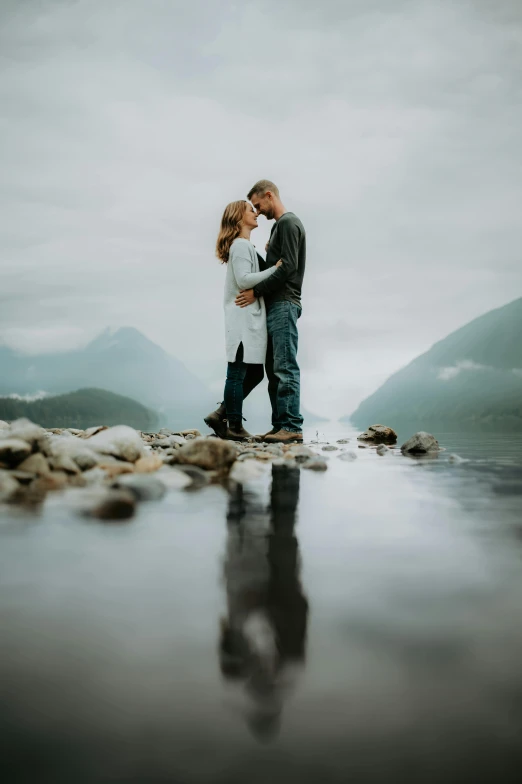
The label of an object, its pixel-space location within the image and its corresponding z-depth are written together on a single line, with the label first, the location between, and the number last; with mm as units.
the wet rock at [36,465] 3057
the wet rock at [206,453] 3465
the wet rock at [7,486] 2545
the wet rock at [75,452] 3205
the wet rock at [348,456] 4902
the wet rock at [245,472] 3332
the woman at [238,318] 6355
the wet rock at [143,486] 2562
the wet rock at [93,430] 5524
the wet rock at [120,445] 3529
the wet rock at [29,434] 3135
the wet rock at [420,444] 5730
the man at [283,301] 6230
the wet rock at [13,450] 3061
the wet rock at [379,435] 8023
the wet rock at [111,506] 2121
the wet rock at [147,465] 3357
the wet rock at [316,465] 4066
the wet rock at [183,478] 3014
